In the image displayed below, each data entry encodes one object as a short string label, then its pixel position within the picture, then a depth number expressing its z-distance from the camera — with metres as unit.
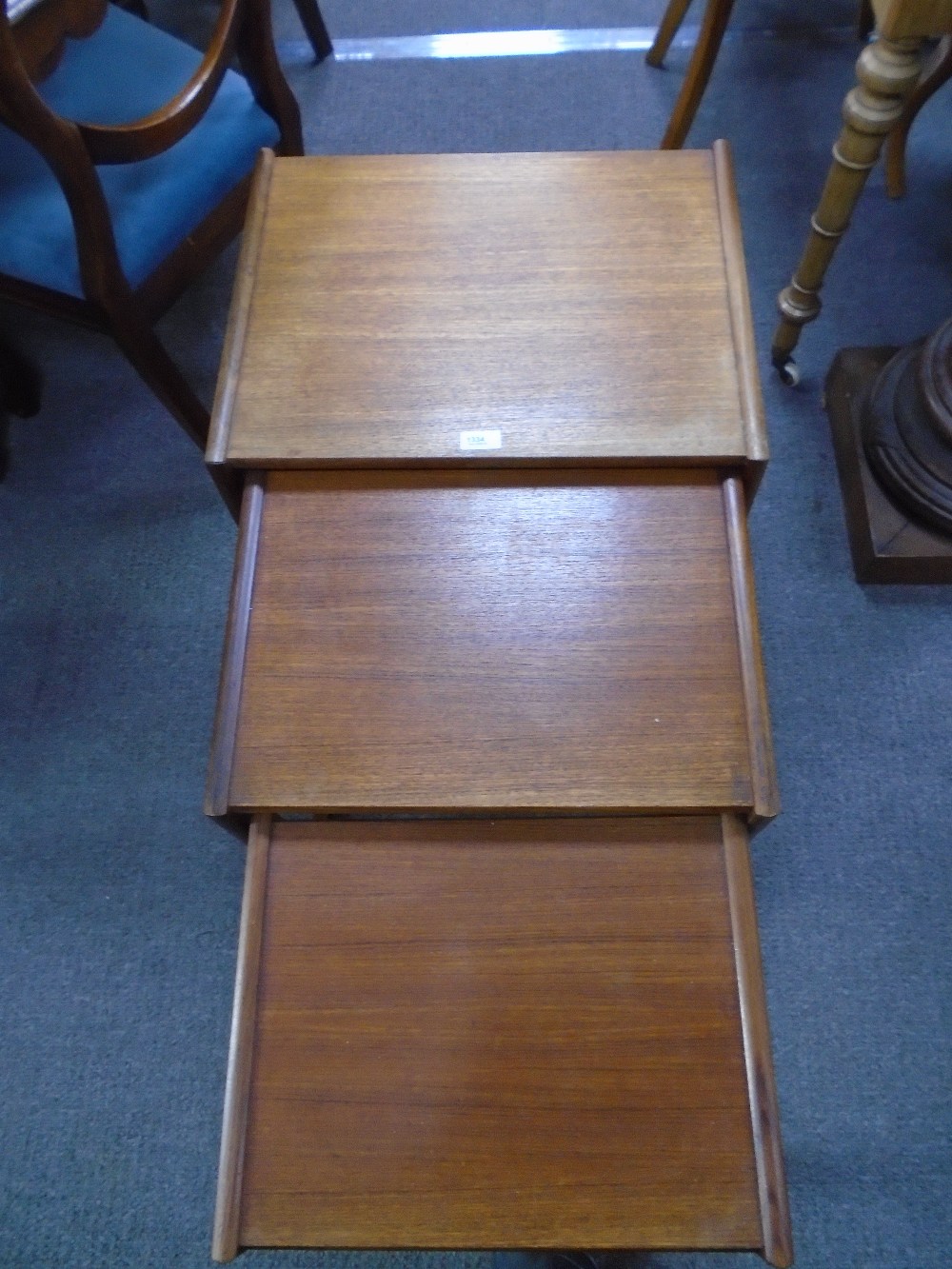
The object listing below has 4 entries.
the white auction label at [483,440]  0.96
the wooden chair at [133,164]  1.02
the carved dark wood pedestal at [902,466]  1.24
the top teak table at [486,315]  0.97
